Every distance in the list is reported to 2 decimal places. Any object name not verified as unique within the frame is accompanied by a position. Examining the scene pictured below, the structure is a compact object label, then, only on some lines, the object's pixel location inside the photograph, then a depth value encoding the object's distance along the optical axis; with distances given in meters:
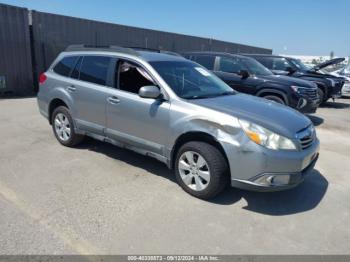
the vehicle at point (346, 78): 15.52
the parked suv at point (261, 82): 8.14
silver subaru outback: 3.44
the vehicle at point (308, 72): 11.40
